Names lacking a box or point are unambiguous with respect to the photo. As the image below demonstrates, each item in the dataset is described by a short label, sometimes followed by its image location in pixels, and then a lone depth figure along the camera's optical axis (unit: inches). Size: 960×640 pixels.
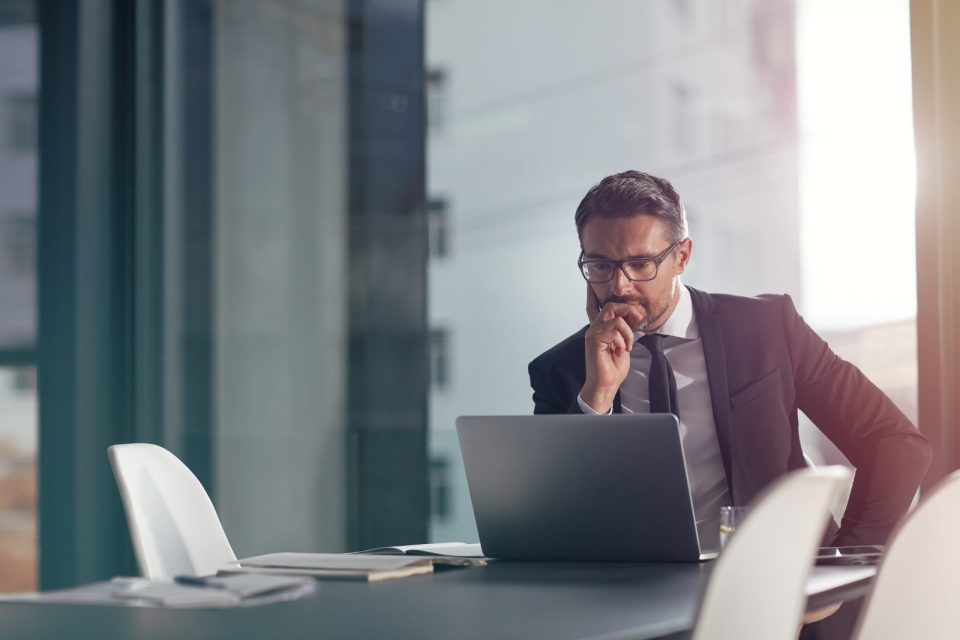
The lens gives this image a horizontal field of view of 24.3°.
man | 137.0
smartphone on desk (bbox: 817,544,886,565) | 119.8
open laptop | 117.1
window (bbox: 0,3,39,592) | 197.1
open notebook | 127.8
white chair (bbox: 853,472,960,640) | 108.1
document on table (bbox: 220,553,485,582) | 117.4
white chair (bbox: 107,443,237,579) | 129.9
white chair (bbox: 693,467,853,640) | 96.1
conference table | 103.1
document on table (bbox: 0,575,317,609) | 109.7
